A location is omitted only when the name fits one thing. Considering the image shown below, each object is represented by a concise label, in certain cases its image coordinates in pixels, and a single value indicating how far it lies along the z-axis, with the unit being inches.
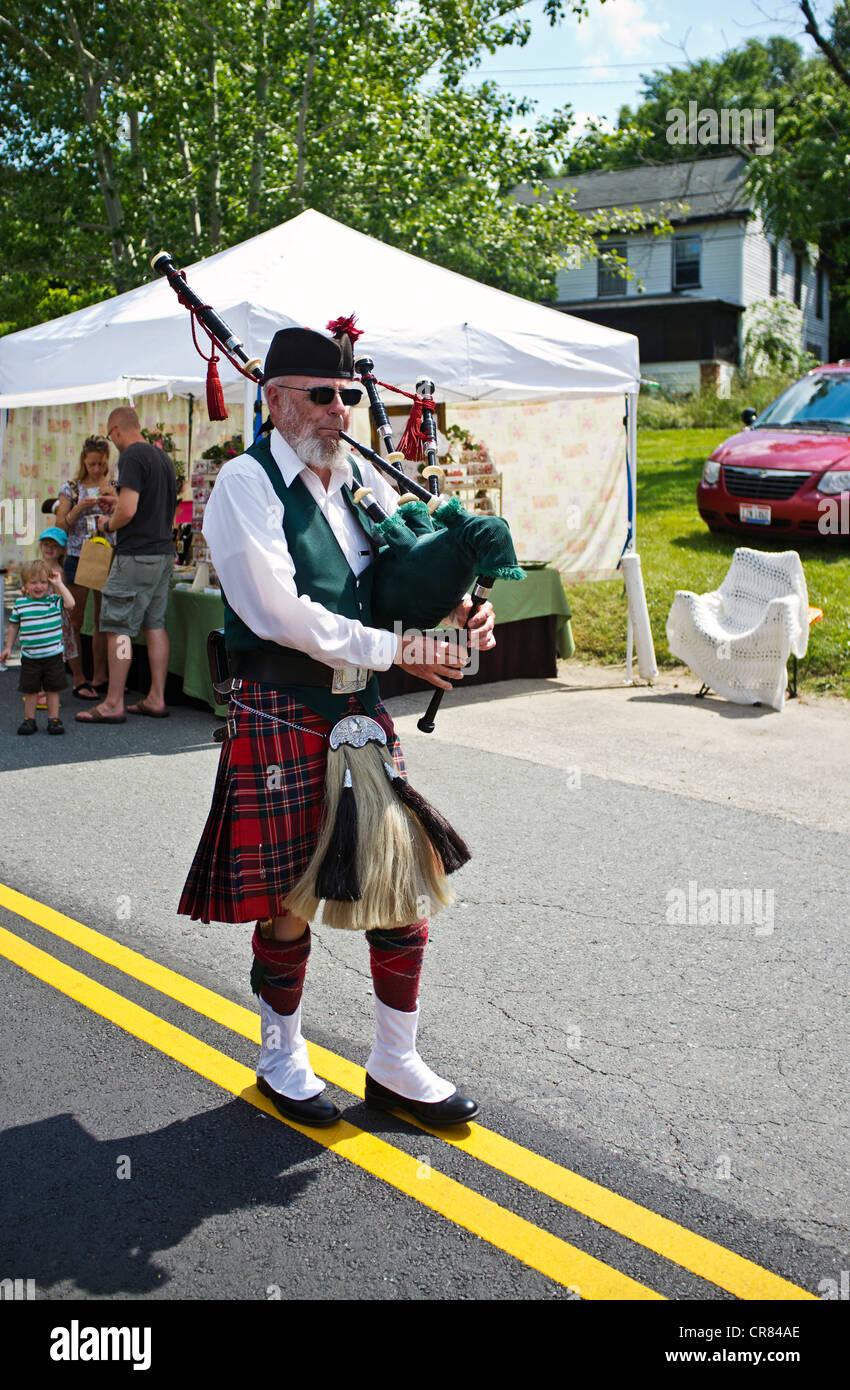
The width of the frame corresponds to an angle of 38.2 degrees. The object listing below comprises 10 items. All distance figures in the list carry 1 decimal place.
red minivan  466.0
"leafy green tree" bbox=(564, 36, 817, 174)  1473.9
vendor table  316.2
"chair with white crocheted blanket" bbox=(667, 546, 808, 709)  314.2
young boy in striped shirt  290.5
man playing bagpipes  110.0
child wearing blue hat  331.6
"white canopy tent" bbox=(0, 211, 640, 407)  305.3
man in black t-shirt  305.7
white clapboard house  1212.5
